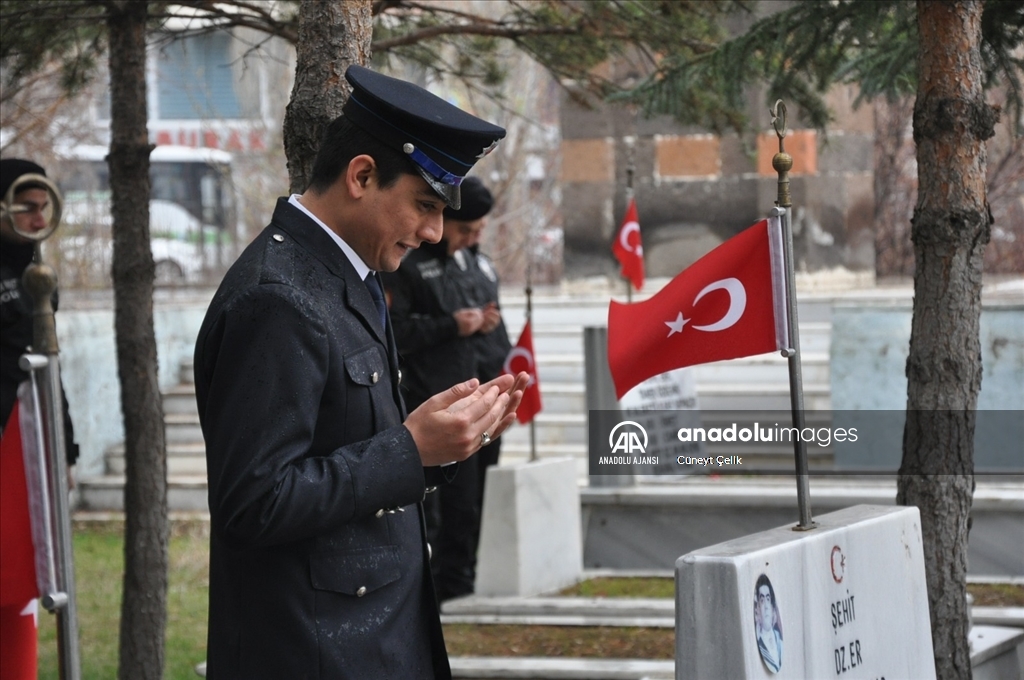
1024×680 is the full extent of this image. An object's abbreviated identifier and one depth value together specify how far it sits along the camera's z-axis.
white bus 16.33
